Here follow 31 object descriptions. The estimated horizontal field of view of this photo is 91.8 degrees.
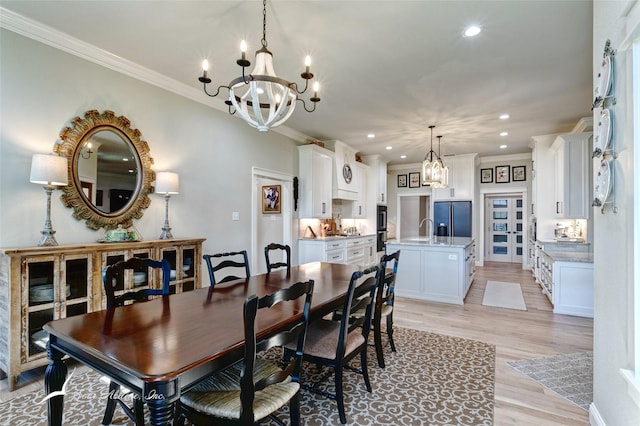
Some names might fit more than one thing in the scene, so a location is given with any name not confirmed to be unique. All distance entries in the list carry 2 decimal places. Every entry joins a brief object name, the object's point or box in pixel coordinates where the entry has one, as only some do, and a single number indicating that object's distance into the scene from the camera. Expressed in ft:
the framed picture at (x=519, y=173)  24.72
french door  26.99
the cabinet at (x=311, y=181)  18.69
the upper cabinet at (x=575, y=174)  15.56
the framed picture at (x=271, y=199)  17.83
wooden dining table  3.60
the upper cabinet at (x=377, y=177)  25.67
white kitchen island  15.16
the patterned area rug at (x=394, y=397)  6.49
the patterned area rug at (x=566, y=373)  7.48
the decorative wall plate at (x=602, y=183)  5.58
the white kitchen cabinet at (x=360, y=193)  23.99
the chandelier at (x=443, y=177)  16.51
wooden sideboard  7.34
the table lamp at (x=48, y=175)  7.86
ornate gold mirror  9.13
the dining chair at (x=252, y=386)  4.23
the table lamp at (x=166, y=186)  10.77
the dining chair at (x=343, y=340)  6.35
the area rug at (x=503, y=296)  15.10
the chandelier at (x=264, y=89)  6.46
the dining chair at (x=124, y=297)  5.21
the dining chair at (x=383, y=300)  8.13
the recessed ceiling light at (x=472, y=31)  8.36
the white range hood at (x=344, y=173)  20.93
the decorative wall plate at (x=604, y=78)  5.44
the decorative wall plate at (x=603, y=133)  5.51
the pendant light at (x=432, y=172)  16.37
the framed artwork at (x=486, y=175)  26.09
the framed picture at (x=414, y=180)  28.81
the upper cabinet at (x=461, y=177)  24.34
